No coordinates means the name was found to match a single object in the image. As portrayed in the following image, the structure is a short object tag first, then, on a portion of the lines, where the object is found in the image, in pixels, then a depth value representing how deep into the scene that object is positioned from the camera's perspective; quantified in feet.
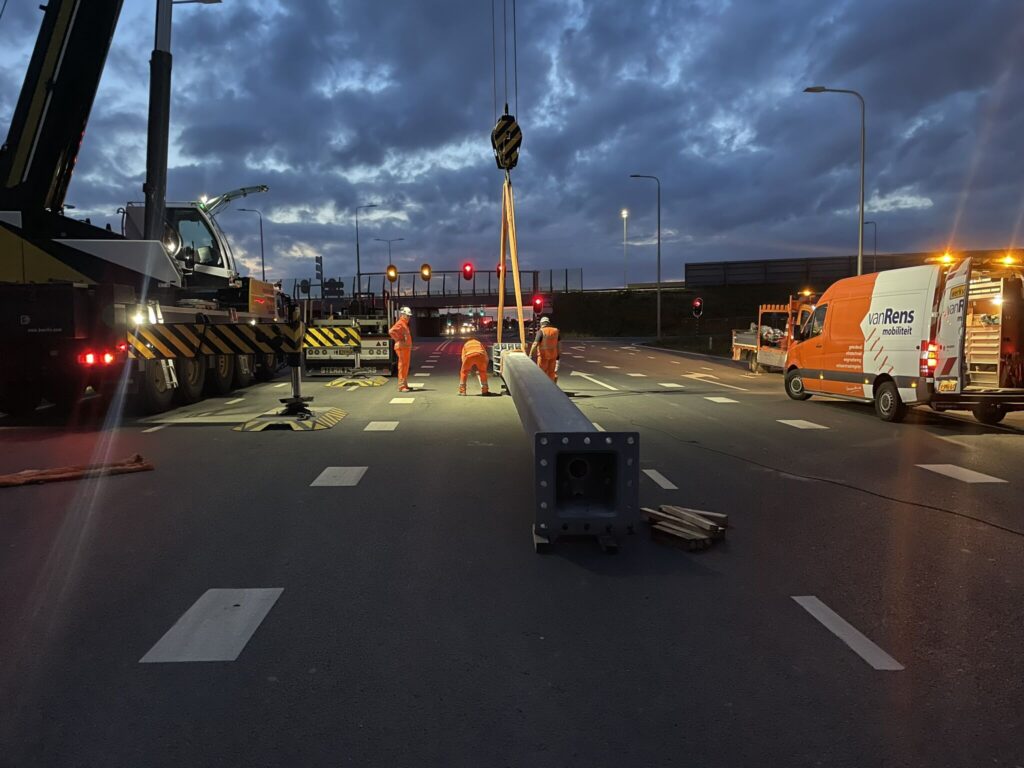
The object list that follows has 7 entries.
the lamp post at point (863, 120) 78.59
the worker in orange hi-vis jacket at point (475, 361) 53.06
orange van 37.40
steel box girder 17.70
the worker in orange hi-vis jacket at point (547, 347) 50.72
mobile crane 36.52
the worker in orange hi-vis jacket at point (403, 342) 55.36
